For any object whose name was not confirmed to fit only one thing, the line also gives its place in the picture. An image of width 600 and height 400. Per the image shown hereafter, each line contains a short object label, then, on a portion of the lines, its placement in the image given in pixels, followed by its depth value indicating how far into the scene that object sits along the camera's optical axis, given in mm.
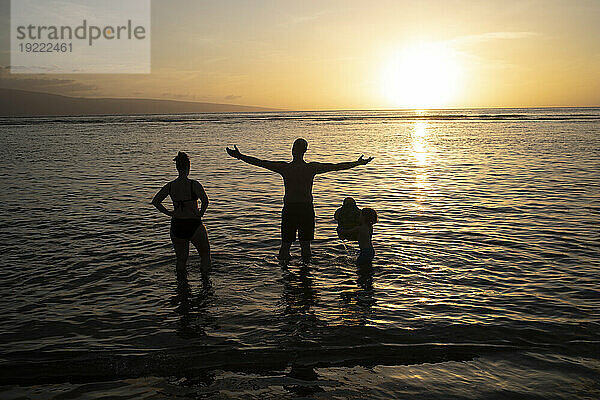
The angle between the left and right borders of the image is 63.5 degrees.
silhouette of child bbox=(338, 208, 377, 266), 9797
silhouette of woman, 8914
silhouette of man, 9602
